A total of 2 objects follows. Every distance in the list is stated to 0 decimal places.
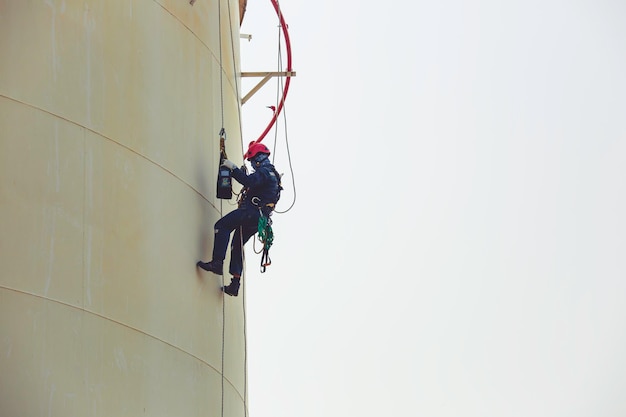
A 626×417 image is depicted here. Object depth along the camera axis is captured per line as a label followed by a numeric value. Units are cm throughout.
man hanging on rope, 1630
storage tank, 1303
